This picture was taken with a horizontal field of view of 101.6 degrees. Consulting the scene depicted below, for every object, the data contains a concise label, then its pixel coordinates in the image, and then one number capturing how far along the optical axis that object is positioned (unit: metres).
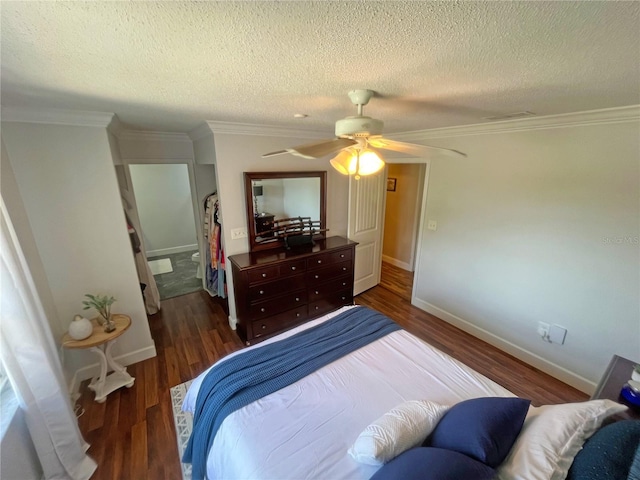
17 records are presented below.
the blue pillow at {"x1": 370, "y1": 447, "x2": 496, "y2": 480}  0.90
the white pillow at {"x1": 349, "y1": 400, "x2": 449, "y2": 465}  1.06
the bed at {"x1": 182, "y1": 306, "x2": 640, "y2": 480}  1.07
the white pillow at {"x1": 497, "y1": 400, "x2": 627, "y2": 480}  0.96
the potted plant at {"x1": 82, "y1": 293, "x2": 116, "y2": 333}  2.13
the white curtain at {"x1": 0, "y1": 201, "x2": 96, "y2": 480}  1.31
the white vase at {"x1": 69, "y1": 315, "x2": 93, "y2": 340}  2.02
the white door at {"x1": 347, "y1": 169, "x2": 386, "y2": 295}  3.64
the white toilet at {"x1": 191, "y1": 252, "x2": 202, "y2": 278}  4.35
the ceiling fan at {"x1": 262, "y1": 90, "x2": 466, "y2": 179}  1.31
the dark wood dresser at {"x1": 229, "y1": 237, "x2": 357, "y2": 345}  2.69
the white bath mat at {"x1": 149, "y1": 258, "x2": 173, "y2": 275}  4.75
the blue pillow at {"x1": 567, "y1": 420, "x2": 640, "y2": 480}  0.88
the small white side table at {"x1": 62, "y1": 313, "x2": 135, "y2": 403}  2.04
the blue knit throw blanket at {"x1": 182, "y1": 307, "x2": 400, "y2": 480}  1.40
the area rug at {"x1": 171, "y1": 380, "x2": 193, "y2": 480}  1.71
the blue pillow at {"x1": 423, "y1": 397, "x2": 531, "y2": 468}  1.01
